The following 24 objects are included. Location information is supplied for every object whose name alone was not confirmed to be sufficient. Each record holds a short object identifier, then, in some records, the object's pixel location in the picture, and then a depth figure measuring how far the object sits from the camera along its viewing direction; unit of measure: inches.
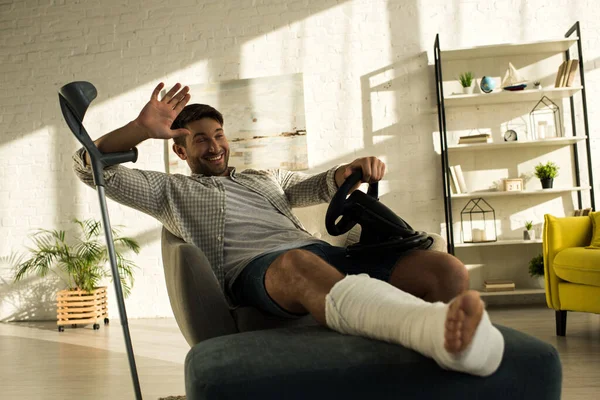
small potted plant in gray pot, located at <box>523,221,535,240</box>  180.4
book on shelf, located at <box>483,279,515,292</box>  176.7
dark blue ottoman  44.0
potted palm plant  188.9
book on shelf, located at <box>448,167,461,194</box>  181.5
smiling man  43.1
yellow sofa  118.1
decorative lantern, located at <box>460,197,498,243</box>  190.2
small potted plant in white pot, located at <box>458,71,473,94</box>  182.2
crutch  61.5
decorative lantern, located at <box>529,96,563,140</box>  187.8
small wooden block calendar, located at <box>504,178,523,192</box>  180.5
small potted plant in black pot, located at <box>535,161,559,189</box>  179.6
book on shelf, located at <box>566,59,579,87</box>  173.9
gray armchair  65.3
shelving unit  175.9
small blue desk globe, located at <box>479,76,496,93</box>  180.4
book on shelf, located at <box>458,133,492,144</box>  180.9
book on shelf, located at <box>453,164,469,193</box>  181.5
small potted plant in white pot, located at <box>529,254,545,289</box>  175.2
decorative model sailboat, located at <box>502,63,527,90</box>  178.2
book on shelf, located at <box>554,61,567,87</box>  176.6
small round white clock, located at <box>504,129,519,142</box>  182.5
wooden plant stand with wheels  187.3
